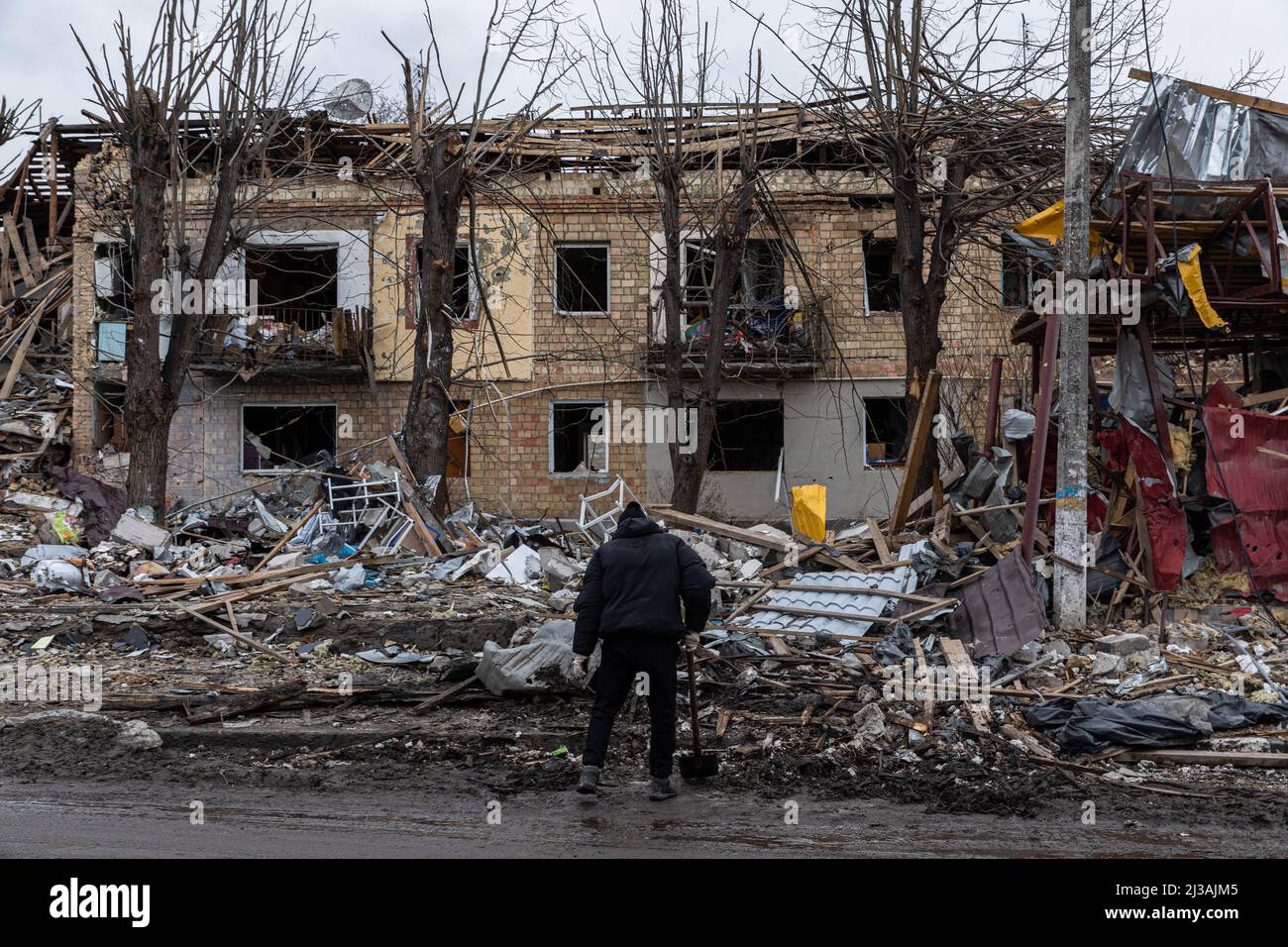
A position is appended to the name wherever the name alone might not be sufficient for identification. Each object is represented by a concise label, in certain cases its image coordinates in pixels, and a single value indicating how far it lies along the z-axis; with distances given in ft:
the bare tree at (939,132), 47.16
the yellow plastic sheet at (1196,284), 34.68
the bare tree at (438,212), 53.78
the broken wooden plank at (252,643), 34.45
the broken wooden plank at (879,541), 39.78
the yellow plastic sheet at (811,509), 45.42
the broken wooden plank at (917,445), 45.27
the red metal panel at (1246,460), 36.24
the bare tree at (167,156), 49.60
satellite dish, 74.35
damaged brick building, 79.82
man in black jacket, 21.47
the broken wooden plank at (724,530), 41.65
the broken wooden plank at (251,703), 27.20
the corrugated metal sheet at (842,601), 34.45
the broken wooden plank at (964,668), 26.27
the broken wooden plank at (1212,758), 23.57
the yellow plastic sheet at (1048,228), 38.81
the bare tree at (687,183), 57.67
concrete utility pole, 34.19
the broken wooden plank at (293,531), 49.53
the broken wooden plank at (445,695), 28.32
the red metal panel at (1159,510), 36.45
